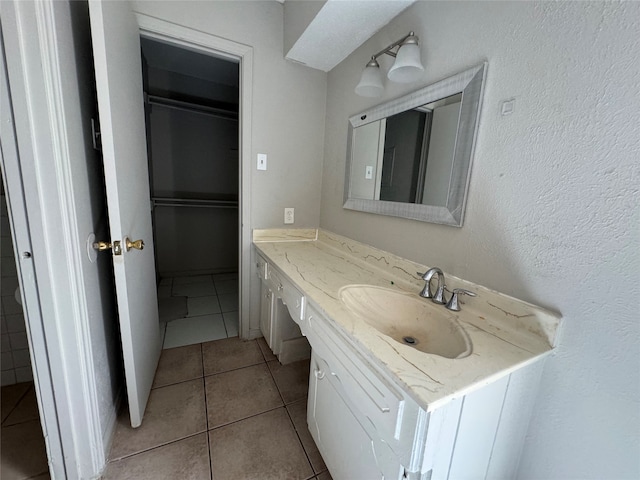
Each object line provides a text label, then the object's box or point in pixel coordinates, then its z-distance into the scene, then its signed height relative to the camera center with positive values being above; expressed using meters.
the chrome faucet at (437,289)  0.89 -0.33
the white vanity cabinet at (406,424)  0.54 -0.55
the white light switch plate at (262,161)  1.66 +0.18
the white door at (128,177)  0.86 +0.02
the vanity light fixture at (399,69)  0.97 +0.53
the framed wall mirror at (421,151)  0.92 +0.21
